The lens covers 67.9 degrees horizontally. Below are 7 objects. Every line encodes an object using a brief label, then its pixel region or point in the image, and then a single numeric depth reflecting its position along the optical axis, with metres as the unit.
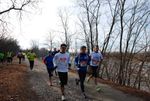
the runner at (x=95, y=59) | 5.95
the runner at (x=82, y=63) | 5.02
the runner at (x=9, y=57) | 17.71
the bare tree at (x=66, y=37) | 22.09
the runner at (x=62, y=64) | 4.39
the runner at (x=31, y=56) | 10.51
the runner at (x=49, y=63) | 6.50
